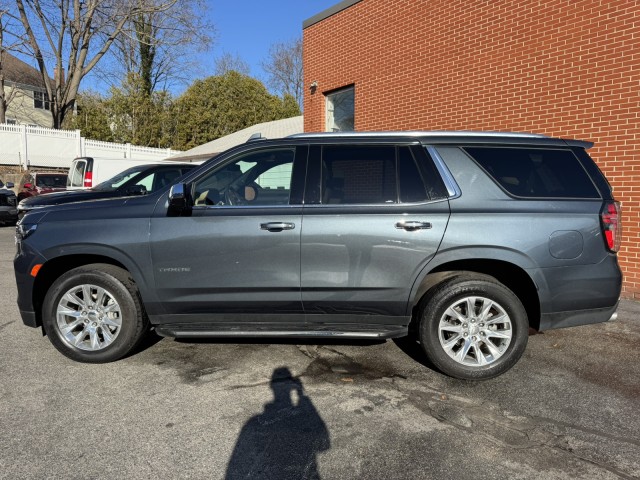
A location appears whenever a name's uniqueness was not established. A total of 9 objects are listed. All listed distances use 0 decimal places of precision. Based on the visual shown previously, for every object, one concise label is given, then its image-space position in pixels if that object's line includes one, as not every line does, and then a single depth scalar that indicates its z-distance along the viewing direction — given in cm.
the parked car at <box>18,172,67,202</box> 1600
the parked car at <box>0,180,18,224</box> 1406
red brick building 596
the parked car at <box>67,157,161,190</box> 1198
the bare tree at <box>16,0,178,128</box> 2361
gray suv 359
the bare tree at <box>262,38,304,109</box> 4403
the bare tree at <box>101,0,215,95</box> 2903
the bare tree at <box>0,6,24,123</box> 2206
